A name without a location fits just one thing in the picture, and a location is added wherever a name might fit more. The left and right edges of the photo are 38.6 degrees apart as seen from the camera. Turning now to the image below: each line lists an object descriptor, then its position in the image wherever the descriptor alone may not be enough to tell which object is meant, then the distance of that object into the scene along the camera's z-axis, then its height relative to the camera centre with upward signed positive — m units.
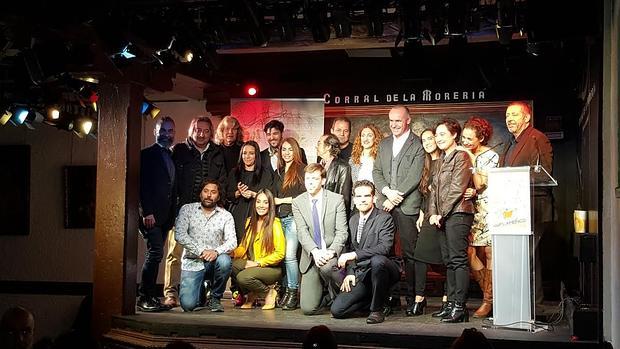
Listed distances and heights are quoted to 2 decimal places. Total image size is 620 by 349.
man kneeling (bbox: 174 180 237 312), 9.59 -0.37
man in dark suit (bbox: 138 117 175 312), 9.67 +0.09
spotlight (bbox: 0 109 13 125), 11.45 +1.22
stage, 7.89 -1.11
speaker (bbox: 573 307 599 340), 7.68 -0.97
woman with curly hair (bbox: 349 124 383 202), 10.35 +0.68
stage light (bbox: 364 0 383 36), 8.52 +1.92
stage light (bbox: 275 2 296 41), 8.84 +1.92
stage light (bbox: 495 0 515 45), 8.16 +1.79
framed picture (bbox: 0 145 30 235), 13.98 +0.31
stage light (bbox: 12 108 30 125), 11.71 +1.25
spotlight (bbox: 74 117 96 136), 12.06 +1.14
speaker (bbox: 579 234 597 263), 7.79 -0.32
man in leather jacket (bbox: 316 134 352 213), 9.89 +0.47
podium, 8.08 -0.30
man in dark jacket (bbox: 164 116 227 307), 10.23 +0.54
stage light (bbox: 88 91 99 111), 11.86 +1.50
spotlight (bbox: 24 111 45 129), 12.01 +1.26
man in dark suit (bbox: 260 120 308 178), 10.30 +0.79
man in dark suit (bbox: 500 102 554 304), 8.99 +0.60
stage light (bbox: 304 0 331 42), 8.54 +1.88
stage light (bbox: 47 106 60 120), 11.83 +1.30
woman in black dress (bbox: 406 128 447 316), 9.14 -0.45
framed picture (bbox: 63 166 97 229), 13.56 +0.19
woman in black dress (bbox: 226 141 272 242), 10.20 +0.33
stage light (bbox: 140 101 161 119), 11.12 +1.27
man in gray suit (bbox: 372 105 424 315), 9.59 +0.33
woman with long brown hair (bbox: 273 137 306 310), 9.79 +0.24
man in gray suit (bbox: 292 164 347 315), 9.31 -0.26
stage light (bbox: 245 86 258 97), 11.84 +1.61
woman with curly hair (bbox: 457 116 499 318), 9.41 +0.00
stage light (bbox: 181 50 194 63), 9.09 +1.59
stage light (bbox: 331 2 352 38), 8.60 +1.90
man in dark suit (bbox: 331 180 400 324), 8.91 -0.53
